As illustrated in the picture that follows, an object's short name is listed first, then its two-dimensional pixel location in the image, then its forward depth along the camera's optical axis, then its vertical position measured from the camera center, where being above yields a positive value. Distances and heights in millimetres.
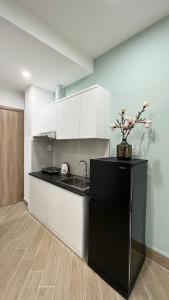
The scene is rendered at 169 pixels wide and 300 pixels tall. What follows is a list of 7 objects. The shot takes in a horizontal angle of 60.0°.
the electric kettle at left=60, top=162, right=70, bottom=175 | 2880 -496
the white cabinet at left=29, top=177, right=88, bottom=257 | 1800 -992
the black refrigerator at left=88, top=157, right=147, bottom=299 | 1358 -781
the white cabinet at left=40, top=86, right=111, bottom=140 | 2045 +449
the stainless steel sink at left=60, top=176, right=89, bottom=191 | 2412 -641
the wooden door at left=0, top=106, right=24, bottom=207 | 3166 -262
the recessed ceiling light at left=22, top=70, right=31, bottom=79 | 2584 +1254
